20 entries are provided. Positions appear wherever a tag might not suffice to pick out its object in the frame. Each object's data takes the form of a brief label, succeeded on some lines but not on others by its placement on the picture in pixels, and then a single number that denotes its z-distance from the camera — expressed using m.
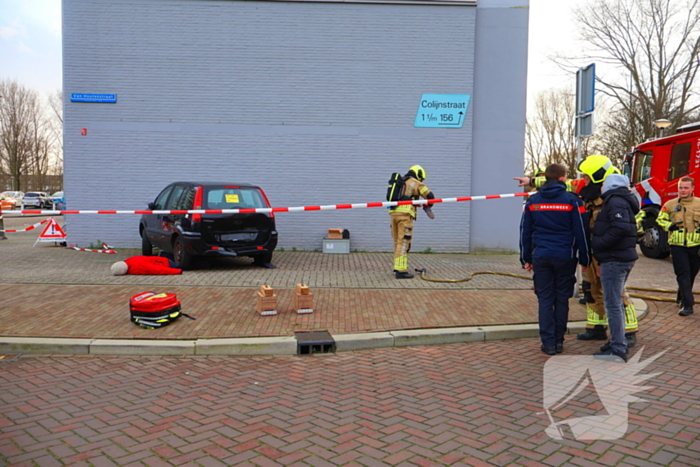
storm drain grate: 6.04
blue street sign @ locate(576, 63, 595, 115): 8.30
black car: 10.06
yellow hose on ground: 8.57
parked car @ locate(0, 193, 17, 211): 38.44
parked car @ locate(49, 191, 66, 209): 46.28
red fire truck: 13.18
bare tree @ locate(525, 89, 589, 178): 41.53
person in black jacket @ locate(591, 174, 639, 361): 5.60
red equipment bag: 6.52
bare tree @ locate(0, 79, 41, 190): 52.47
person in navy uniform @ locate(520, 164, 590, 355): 5.89
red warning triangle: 14.18
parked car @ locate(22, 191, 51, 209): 50.00
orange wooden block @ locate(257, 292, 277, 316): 7.02
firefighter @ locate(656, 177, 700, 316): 7.57
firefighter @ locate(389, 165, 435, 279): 9.77
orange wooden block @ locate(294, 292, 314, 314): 7.21
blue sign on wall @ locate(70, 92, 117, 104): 13.70
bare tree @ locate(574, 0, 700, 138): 27.67
